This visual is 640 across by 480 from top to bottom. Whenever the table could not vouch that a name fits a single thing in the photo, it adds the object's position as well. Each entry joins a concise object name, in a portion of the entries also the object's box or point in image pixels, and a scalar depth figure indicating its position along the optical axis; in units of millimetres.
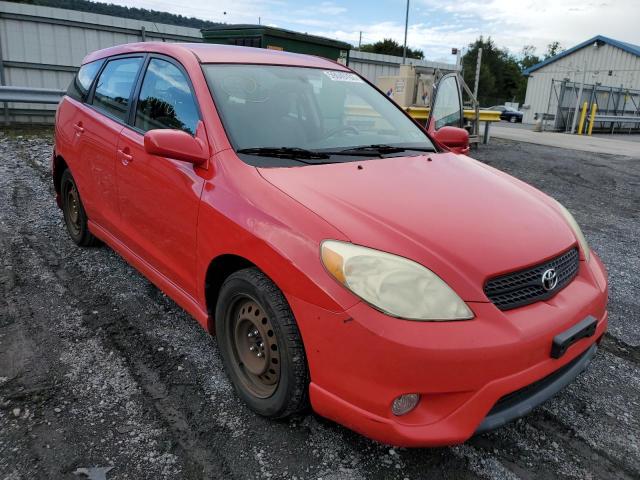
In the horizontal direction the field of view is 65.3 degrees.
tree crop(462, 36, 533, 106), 69938
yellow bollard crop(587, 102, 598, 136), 20141
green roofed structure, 9414
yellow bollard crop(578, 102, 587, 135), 20078
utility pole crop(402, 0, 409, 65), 27859
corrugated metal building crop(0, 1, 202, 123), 10891
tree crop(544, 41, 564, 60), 88969
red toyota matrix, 1832
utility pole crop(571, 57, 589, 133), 20312
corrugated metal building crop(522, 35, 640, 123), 34250
